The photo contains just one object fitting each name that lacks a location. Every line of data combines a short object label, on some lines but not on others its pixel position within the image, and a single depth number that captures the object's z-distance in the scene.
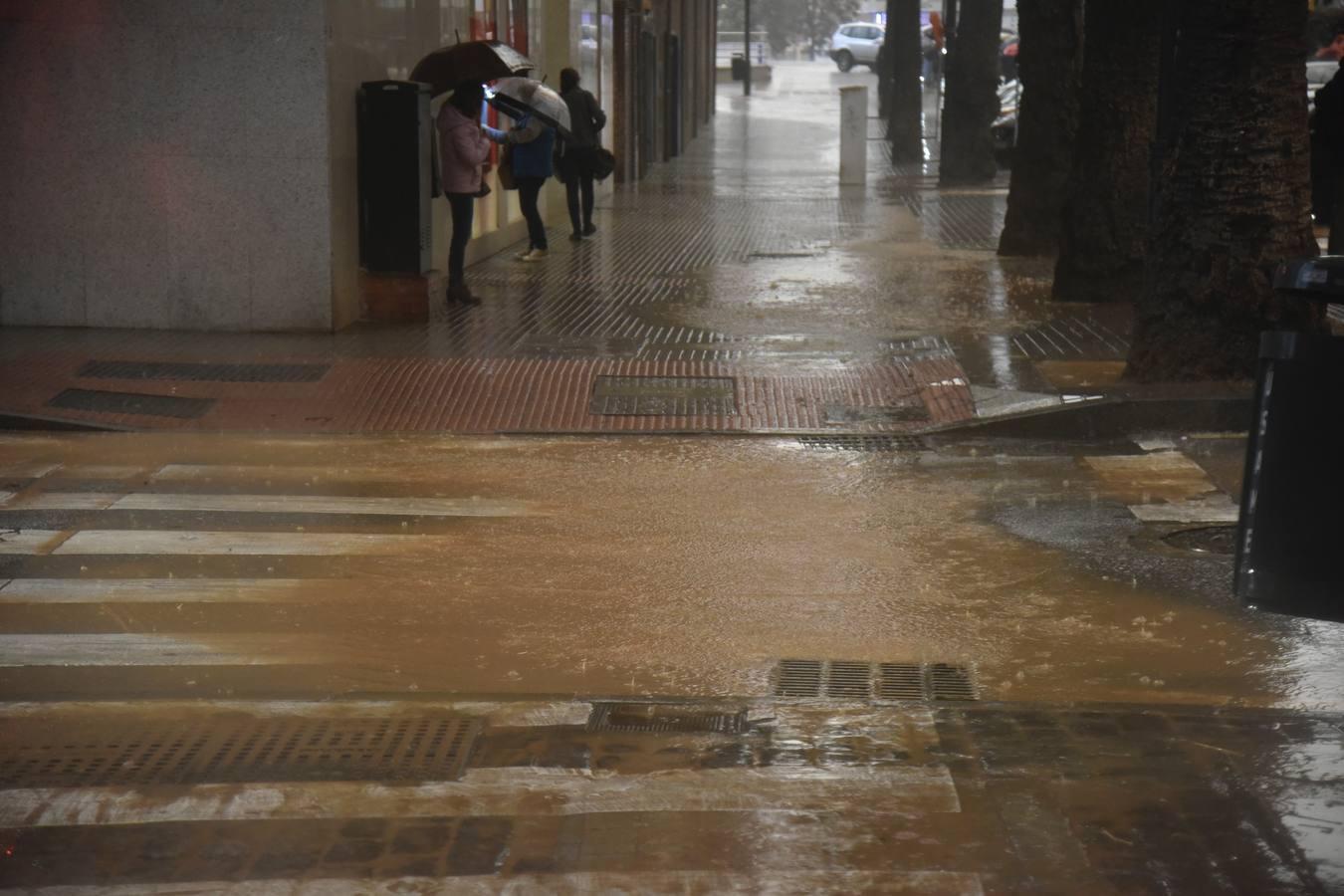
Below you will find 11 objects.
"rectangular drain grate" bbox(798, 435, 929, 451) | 10.41
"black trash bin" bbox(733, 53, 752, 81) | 71.06
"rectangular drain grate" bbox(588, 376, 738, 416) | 11.25
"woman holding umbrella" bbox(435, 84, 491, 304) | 15.13
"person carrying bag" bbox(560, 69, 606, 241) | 20.55
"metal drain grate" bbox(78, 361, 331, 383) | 12.07
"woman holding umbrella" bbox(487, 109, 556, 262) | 17.83
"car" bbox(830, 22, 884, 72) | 87.06
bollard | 28.86
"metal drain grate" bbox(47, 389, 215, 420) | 11.15
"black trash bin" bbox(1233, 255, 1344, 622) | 4.47
